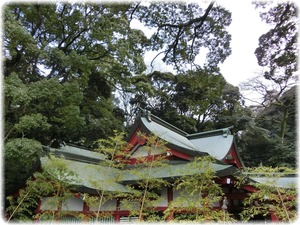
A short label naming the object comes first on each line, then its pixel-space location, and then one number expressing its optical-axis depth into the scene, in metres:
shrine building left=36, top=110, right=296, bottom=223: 6.57
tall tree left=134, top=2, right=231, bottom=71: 6.09
